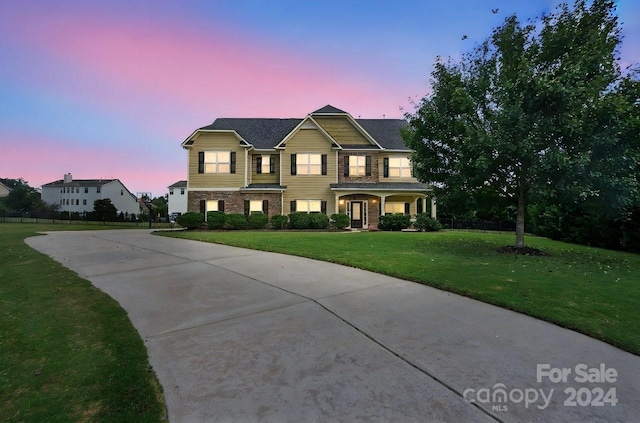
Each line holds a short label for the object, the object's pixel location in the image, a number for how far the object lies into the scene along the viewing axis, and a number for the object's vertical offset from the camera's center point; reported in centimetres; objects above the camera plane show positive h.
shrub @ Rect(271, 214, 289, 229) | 2048 -32
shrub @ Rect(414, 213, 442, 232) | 2088 -53
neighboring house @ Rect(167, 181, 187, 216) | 5332 +349
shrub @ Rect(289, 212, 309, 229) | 2035 -26
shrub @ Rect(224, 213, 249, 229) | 2023 -30
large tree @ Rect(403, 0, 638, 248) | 860 +331
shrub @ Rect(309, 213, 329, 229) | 2030 -33
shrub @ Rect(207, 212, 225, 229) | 2011 -16
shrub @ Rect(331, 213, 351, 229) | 2035 -27
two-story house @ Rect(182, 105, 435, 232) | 2209 +346
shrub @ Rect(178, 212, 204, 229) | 1994 -15
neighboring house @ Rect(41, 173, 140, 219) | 5772 +505
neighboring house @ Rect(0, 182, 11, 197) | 6590 +636
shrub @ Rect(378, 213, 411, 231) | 2100 -44
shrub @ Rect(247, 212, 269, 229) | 2052 -24
